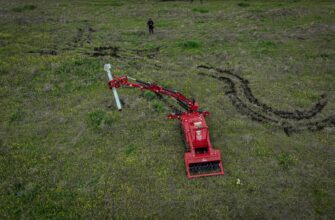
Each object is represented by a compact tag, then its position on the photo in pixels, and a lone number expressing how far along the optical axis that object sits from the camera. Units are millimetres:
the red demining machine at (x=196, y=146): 15430
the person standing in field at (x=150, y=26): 33475
